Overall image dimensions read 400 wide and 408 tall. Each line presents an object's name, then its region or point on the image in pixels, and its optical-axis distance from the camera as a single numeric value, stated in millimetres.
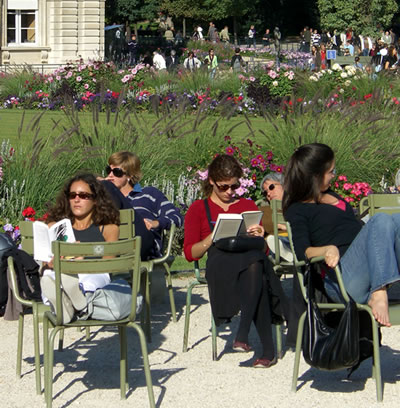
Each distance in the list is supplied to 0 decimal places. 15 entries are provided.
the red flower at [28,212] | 12628
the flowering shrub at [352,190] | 14875
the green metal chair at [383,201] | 9775
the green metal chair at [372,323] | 7578
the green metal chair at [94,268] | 7312
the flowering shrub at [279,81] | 33160
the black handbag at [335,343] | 7342
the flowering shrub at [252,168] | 14614
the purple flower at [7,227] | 12578
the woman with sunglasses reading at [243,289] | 8606
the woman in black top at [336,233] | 7543
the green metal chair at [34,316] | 7954
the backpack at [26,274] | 8708
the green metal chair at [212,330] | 8827
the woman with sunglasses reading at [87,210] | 8601
